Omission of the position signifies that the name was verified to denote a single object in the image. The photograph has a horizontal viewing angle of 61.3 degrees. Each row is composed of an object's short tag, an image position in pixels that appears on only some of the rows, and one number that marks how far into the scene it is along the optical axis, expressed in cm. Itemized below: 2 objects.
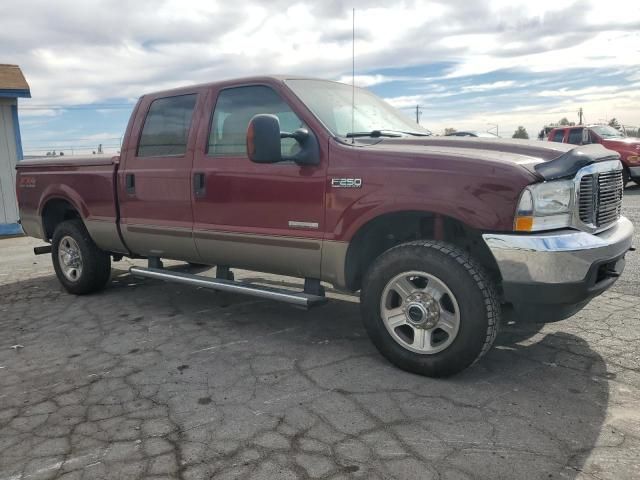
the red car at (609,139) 1425
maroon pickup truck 309
